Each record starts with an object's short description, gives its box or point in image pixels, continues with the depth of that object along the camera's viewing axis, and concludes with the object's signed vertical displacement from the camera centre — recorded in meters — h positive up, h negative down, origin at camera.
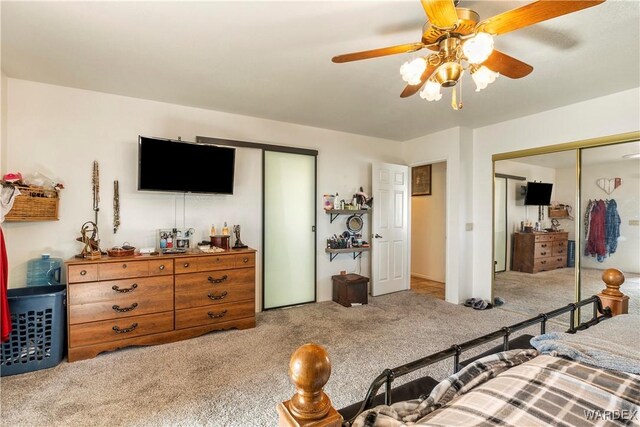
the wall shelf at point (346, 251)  4.12 -0.51
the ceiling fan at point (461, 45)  1.28 +0.89
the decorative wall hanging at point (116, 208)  2.99 +0.06
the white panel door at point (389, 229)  4.45 -0.21
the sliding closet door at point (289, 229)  3.79 -0.19
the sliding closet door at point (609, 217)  2.91 +0.00
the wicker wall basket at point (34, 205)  2.39 +0.07
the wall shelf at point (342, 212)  4.16 +0.05
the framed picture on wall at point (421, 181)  5.56 +0.67
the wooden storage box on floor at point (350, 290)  3.93 -1.00
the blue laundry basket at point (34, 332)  2.23 -0.92
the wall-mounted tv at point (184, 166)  2.87 +0.49
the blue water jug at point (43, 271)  2.65 -0.51
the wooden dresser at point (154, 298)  2.45 -0.77
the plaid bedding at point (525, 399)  0.77 -0.52
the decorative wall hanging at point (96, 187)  2.91 +0.26
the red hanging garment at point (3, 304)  2.04 -0.62
